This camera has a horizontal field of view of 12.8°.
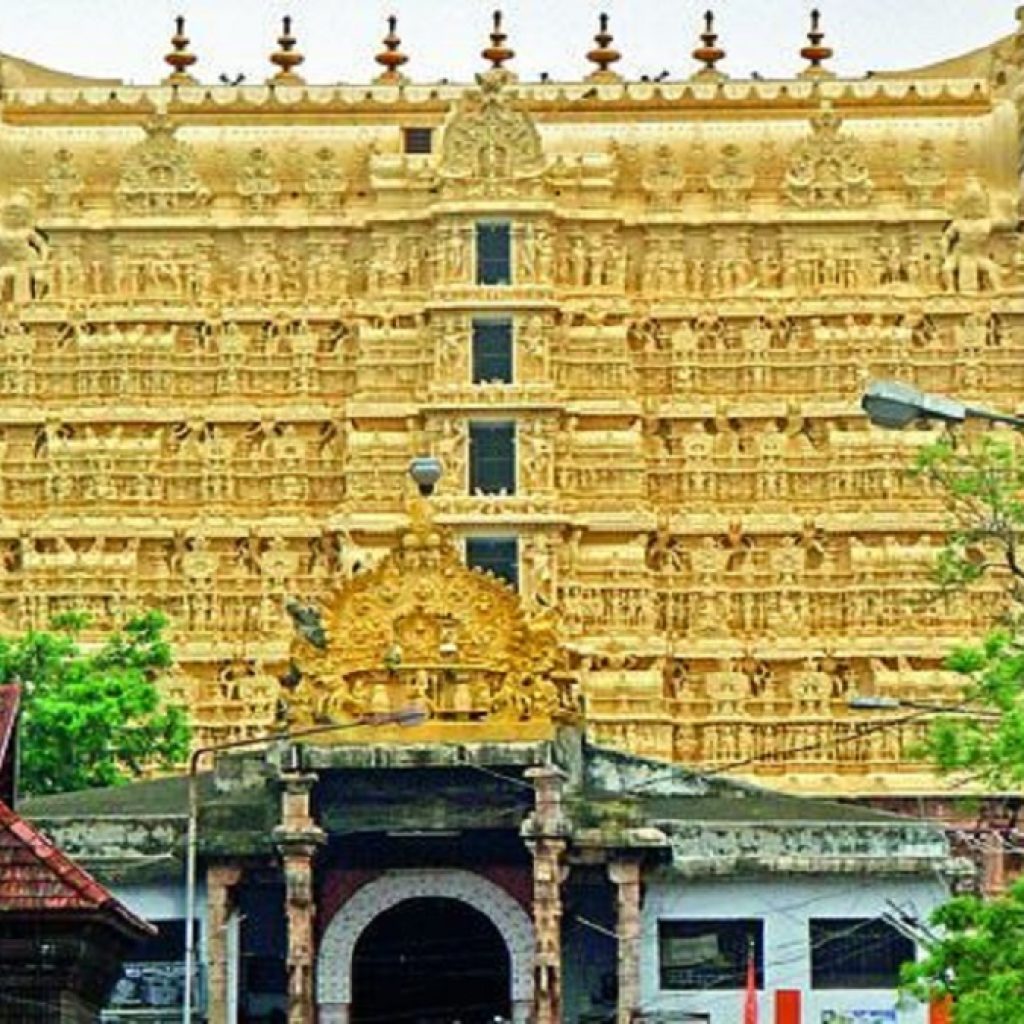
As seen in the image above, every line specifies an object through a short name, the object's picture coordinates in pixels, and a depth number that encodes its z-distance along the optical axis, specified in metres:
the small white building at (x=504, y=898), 72.50
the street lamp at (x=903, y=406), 39.94
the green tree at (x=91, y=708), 91.19
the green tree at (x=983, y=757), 54.25
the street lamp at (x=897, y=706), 55.09
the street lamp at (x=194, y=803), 62.88
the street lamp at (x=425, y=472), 76.25
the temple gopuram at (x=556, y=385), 106.00
